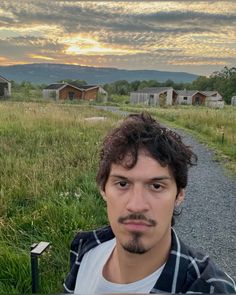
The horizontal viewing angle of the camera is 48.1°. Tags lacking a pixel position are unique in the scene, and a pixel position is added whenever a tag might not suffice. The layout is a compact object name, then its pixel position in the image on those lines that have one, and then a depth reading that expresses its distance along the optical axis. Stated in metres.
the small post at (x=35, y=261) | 1.49
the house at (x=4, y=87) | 22.90
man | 0.76
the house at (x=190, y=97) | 29.76
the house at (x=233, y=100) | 27.98
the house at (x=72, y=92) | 28.74
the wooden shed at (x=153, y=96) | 23.98
